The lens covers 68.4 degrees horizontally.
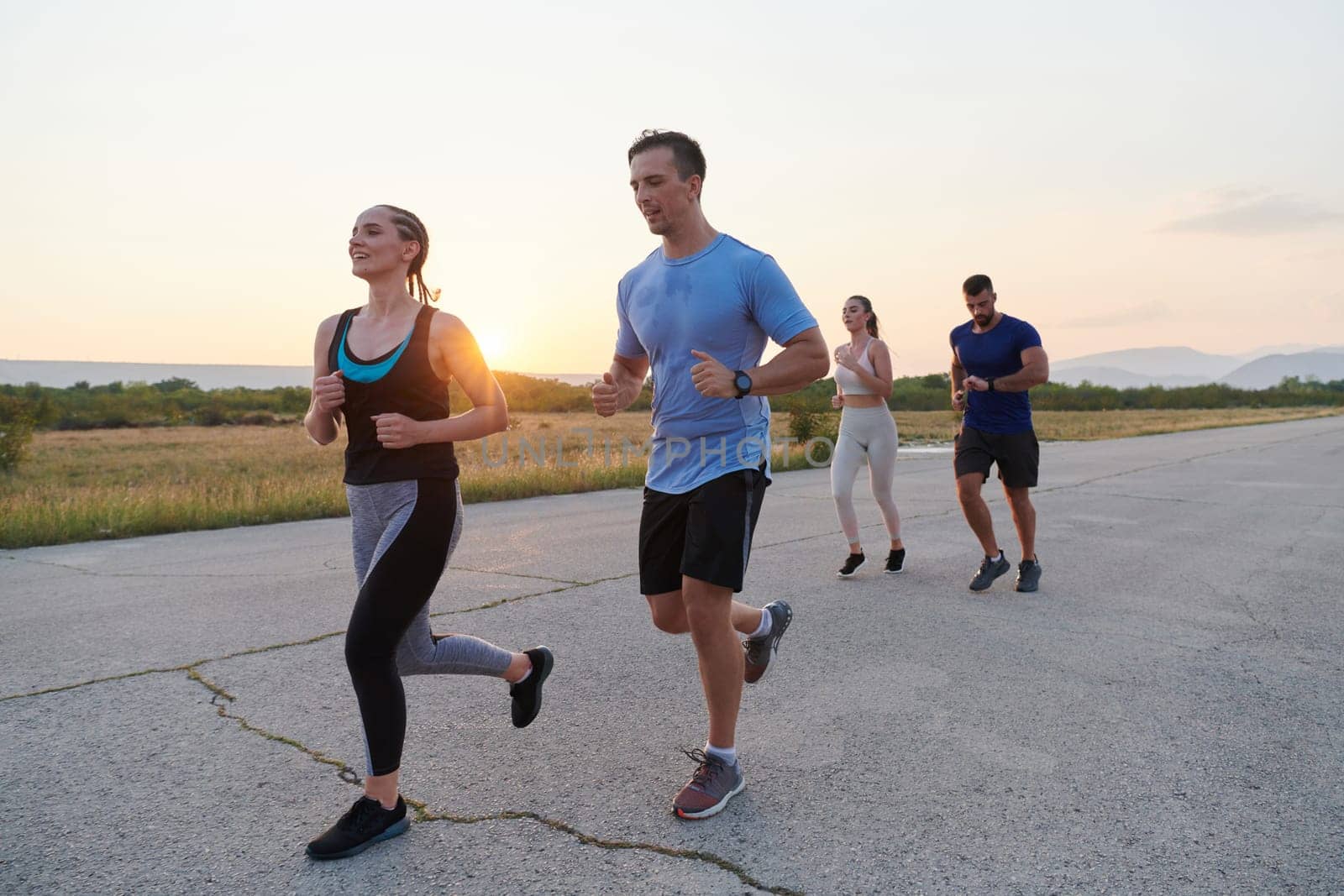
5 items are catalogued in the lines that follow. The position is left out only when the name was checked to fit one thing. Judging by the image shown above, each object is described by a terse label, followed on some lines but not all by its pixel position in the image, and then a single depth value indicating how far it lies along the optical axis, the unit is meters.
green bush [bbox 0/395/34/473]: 23.75
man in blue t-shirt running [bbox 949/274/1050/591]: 6.66
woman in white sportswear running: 7.23
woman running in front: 3.02
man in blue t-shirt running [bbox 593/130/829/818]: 3.22
